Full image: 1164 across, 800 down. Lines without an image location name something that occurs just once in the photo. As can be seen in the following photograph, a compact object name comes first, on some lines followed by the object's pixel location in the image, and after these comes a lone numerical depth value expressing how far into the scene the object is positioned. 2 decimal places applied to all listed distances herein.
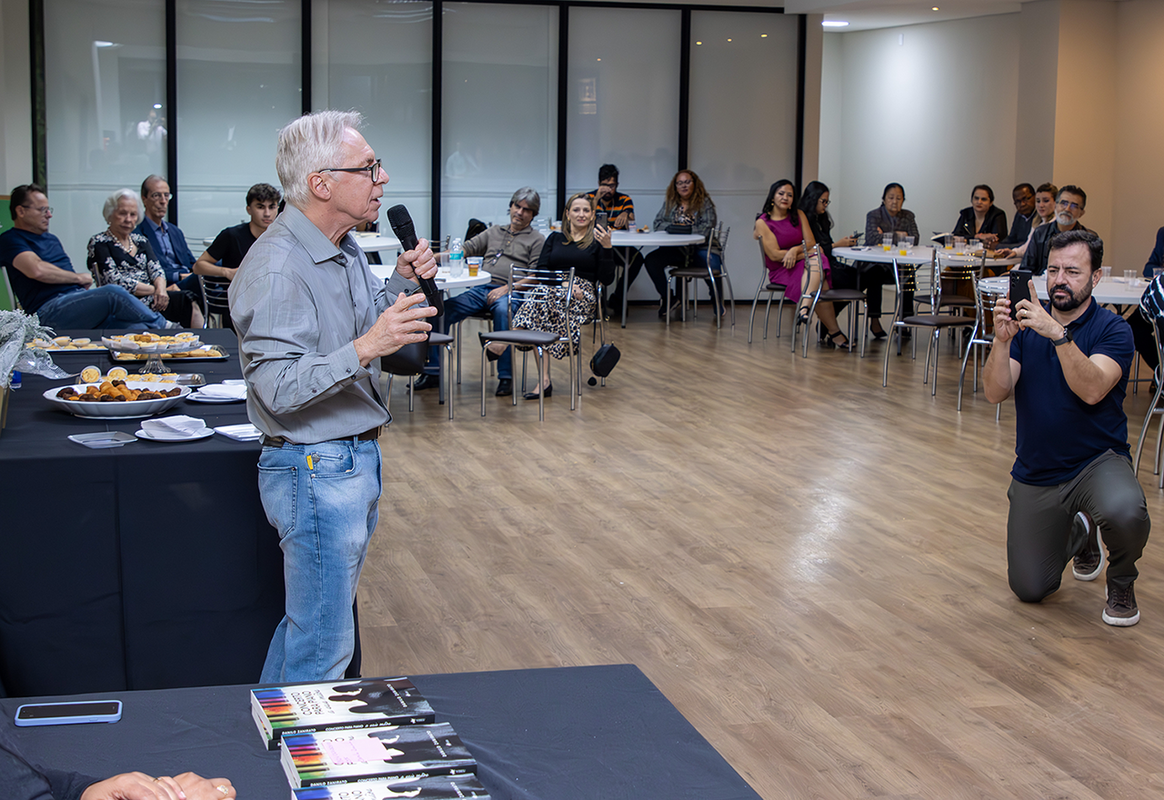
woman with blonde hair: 7.60
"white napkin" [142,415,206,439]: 3.07
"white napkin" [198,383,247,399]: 3.64
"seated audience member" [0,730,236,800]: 1.49
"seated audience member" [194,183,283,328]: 7.96
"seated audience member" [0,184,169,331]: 6.61
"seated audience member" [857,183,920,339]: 10.69
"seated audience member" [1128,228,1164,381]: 5.55
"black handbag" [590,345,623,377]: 8.02
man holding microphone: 2.33
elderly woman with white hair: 7.52
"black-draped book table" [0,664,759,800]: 1.62
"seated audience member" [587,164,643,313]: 11.78
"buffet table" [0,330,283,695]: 2.84
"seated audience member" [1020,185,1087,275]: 8.18
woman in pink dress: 10.16
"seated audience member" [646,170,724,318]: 11.59
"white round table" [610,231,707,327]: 10.76
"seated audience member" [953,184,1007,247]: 11.05
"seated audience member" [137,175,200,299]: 8.24
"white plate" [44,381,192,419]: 3.31
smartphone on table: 1.74
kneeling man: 3.87
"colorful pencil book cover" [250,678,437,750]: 1.69
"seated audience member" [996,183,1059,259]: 9.62
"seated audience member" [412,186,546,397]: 7.98
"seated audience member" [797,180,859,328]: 10.38
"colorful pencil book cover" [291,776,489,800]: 1.50
